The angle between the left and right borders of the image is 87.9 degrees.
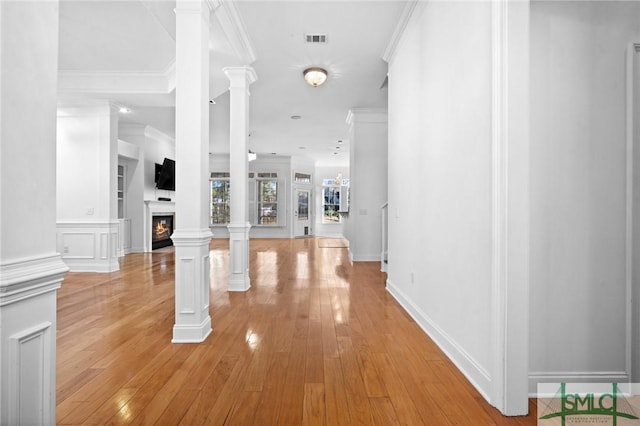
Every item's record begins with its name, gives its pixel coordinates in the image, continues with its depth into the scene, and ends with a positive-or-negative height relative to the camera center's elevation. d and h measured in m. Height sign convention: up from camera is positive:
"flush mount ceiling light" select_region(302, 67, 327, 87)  4.73 +1.95
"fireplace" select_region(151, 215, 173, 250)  8.68 -0.54
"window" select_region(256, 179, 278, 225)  12.63 +0.44
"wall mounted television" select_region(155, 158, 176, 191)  8.70 +0.97
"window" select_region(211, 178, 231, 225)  12.38 +0.35
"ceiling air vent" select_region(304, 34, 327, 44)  3.89 +2.07
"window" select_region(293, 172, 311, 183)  12.84 +1.35
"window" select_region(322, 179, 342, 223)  14.16 +0.47
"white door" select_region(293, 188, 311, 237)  12.79 -0.05
